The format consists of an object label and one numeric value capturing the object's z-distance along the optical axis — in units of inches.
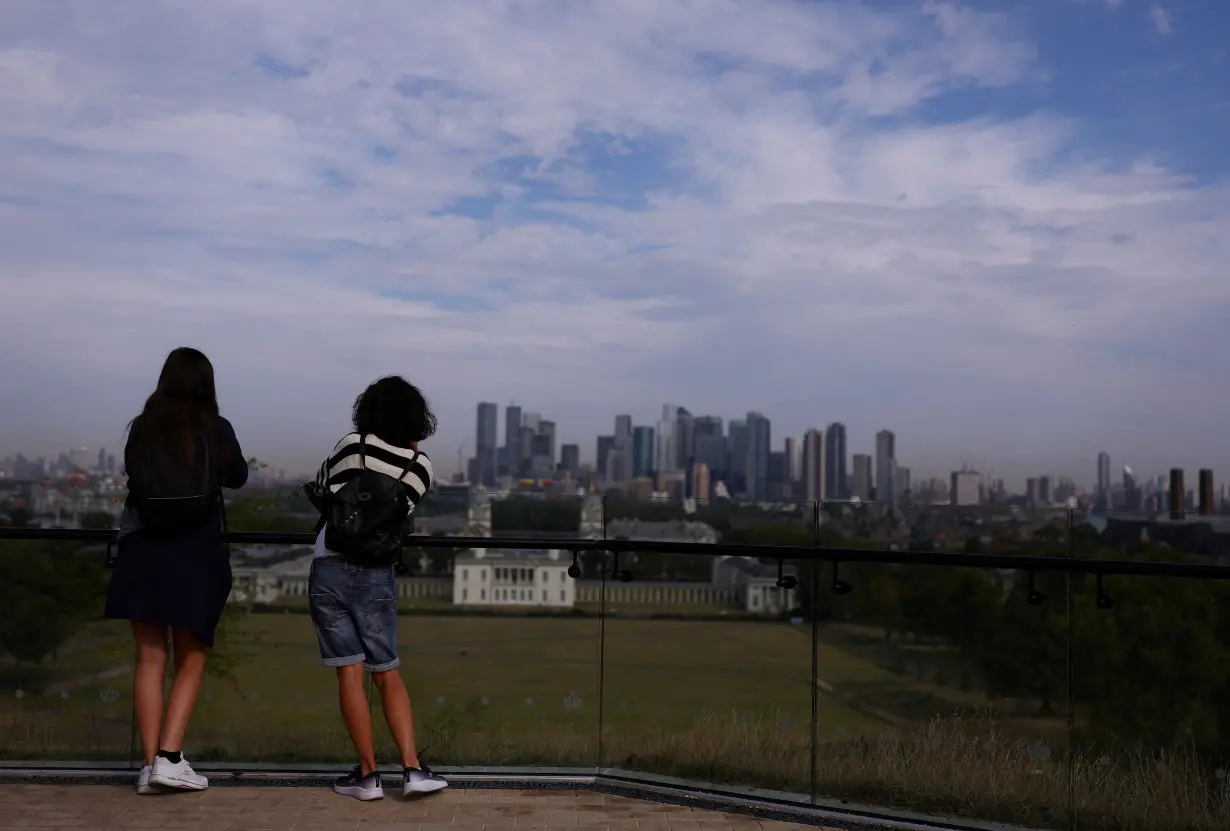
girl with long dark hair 189.0
